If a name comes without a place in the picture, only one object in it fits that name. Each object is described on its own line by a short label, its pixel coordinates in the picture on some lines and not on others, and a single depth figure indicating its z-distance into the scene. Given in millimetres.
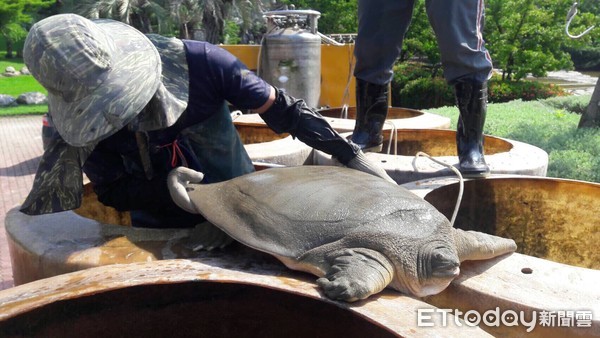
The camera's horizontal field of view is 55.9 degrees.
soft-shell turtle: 1405
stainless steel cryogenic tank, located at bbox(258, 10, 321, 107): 6801
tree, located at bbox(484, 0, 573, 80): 11586
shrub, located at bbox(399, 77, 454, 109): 11891
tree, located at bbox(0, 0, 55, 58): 21141
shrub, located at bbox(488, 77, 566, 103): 11992
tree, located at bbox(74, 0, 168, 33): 18016
